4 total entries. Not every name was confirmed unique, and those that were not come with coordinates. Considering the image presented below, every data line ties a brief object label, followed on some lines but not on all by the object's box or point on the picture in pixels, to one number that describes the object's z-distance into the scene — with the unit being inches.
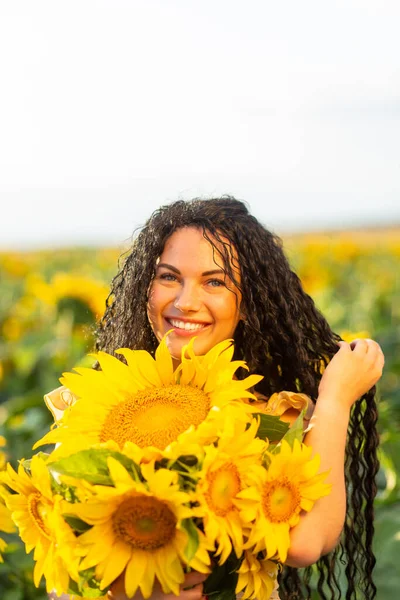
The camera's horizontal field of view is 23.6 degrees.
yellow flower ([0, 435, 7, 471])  102.9
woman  80.4
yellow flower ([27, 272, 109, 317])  174.7
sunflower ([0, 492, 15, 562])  83.4
